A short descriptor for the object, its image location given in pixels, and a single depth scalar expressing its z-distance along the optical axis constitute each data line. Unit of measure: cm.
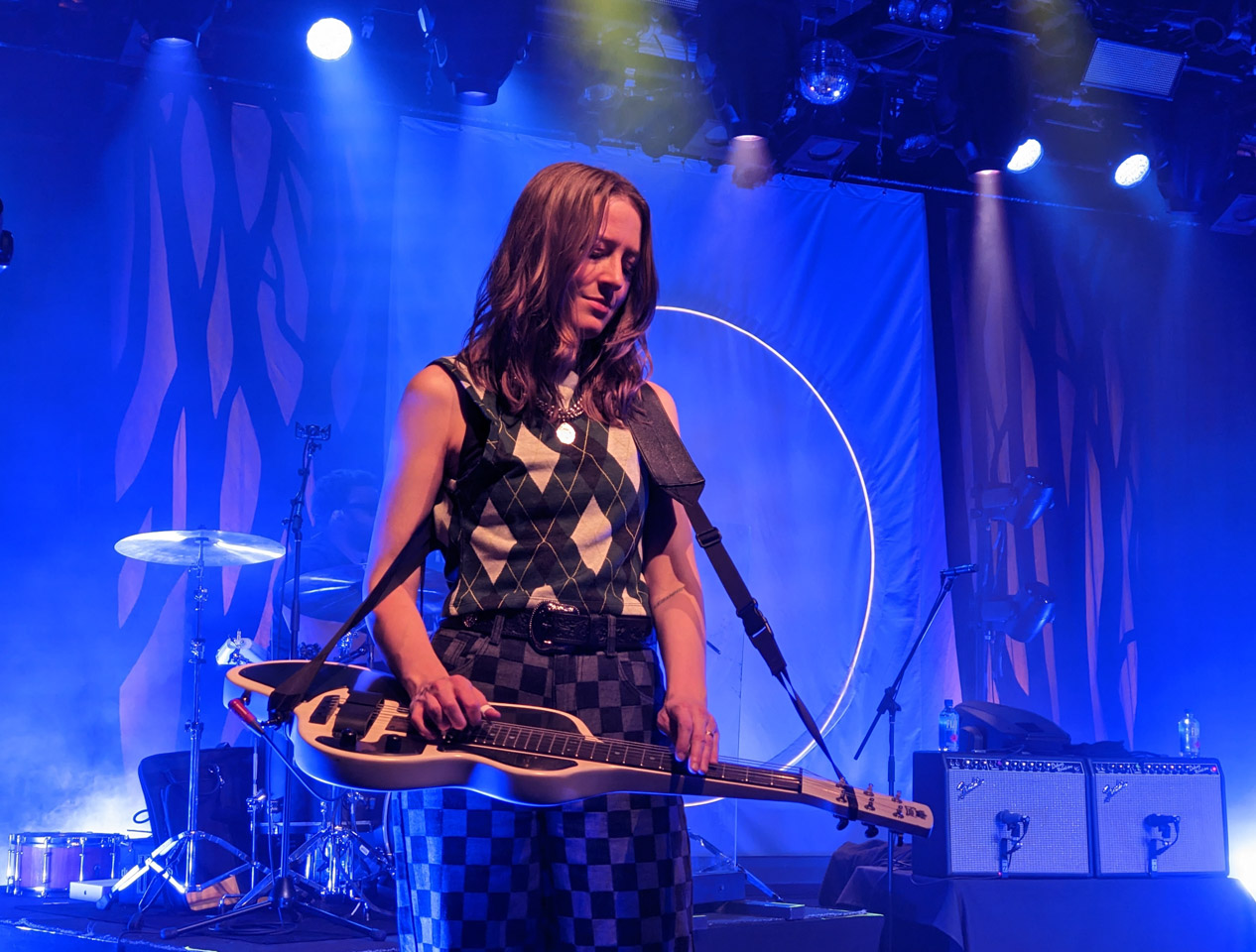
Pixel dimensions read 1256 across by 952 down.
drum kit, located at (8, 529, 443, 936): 490
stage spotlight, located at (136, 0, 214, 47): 585
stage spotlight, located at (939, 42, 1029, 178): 641
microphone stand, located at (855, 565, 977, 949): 486
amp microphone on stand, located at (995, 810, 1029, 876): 479
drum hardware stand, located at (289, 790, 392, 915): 509
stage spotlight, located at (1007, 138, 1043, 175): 690
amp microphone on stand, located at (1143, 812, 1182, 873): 503
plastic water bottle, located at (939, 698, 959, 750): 551
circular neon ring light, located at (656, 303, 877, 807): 695
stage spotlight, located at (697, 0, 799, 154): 598
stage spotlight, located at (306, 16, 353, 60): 619
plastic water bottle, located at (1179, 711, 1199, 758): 586
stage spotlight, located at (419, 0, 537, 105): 582
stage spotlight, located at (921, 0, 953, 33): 603
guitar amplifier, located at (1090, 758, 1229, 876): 499
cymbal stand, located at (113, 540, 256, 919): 482
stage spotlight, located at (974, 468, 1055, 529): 712
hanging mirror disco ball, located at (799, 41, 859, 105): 612
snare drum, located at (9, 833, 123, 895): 537
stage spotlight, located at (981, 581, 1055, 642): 692
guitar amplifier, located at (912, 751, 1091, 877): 476
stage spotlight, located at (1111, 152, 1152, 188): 728
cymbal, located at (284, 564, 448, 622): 550
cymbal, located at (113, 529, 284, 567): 510
